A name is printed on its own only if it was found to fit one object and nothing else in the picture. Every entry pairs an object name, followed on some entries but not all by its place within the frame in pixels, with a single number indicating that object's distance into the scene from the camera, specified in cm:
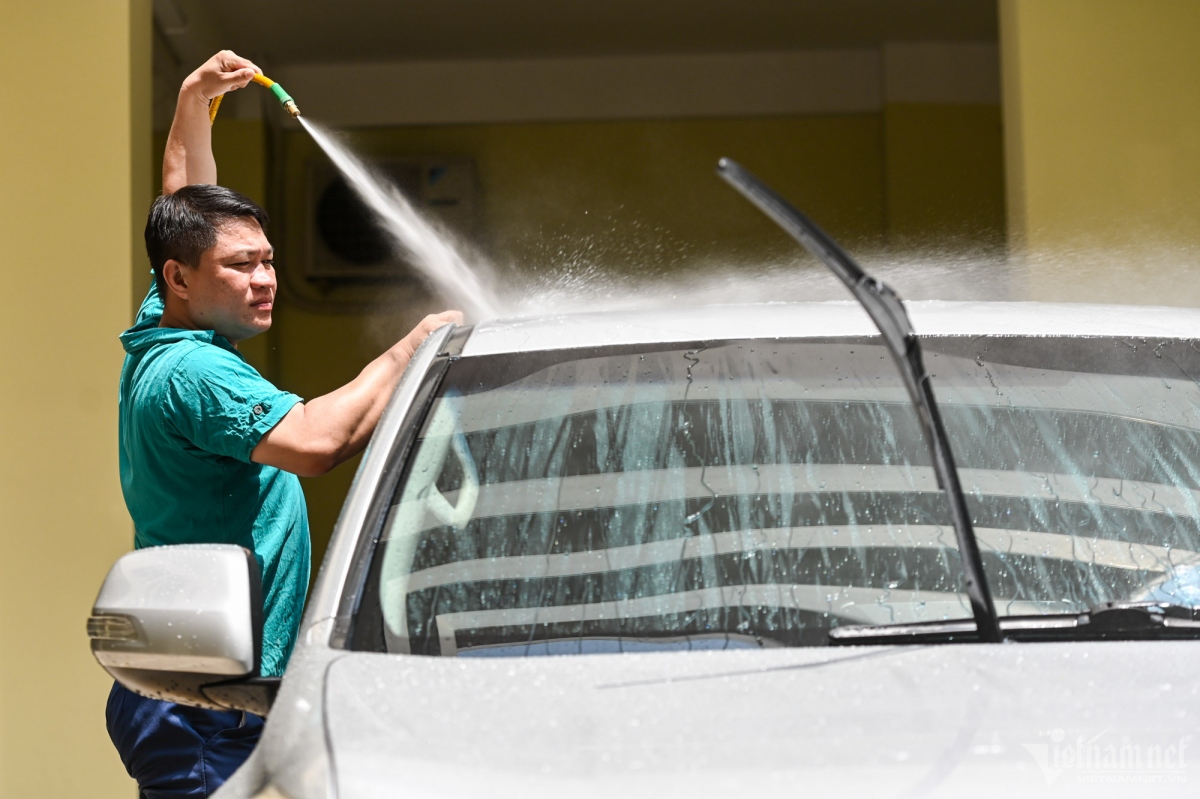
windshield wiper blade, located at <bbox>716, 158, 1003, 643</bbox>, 292
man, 479
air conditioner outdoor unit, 1492
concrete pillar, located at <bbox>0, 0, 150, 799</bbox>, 921
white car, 262
